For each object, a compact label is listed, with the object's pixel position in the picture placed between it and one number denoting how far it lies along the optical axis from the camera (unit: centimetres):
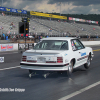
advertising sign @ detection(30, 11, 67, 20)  7454
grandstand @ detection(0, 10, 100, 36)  5345
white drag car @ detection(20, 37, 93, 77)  837
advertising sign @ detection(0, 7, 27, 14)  6138
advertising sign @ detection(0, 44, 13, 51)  2672
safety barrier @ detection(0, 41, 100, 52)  2682
